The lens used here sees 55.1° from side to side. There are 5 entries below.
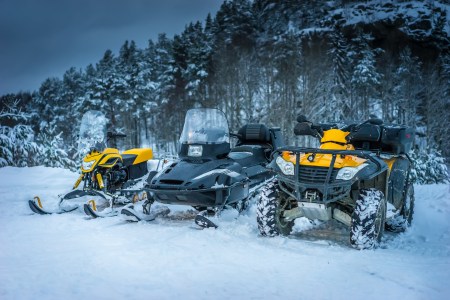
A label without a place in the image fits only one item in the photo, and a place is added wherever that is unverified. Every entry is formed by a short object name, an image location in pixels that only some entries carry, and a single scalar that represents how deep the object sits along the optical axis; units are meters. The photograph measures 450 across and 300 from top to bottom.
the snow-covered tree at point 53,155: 16.08
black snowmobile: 6.12
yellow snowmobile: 7.12
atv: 4.79
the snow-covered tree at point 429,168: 15.63
